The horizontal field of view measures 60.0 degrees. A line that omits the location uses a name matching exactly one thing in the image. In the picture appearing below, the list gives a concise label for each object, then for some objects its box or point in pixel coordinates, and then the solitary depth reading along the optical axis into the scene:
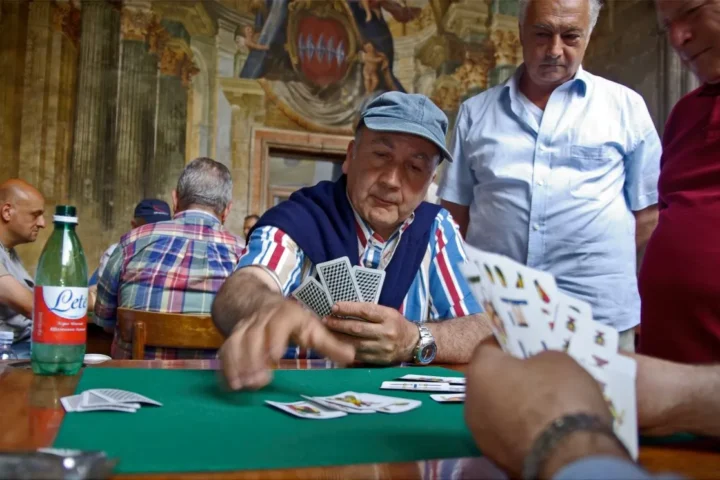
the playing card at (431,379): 1.23
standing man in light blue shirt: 2.17
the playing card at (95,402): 0.89
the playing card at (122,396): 0.93
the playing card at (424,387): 1.14
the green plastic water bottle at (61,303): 1.18
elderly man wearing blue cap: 1.42
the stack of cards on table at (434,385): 1.06
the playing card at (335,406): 0.92
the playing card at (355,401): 0.95
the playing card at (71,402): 0.89
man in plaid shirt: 2.62
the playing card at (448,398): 1.04
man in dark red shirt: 1.16
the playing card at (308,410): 0.88
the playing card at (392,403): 0.95
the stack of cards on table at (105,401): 0.89
